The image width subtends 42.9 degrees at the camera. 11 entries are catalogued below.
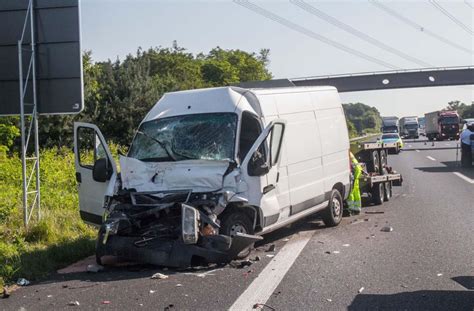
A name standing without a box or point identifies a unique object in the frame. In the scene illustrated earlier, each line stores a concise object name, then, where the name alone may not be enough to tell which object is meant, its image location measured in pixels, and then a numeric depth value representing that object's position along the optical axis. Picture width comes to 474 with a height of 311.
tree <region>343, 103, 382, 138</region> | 143.38
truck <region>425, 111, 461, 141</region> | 60.69
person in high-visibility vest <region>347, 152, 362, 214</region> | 12.30
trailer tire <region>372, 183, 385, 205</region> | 13.86
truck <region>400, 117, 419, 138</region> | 75.49
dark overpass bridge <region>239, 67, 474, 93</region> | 68.69
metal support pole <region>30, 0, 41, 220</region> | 10.63
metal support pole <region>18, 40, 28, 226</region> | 10.18
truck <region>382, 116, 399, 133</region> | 63.56
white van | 7.56
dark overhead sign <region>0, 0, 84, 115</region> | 10.66
